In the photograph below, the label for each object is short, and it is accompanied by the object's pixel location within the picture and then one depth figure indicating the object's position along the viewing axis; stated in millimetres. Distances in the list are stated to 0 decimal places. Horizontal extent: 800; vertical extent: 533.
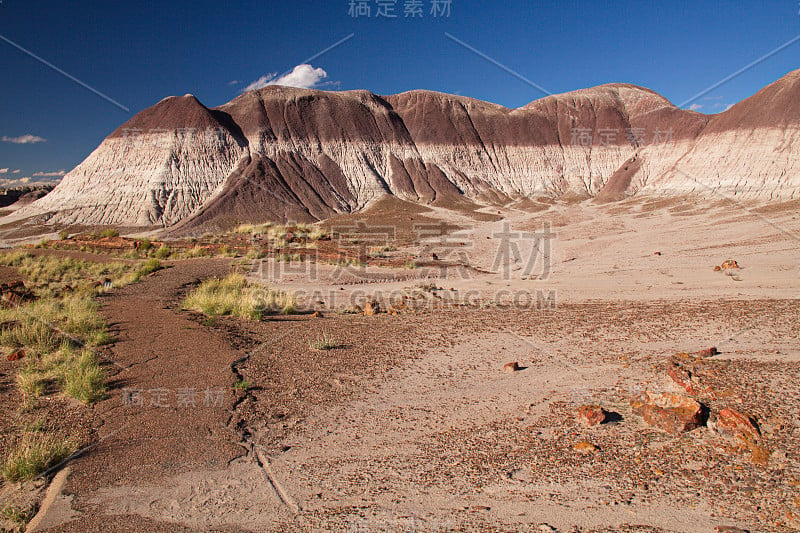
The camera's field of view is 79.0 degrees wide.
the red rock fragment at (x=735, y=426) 4965
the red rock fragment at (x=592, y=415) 5645
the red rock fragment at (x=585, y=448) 5109
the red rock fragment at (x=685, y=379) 6227
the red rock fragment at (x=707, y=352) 7734
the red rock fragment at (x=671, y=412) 5250
